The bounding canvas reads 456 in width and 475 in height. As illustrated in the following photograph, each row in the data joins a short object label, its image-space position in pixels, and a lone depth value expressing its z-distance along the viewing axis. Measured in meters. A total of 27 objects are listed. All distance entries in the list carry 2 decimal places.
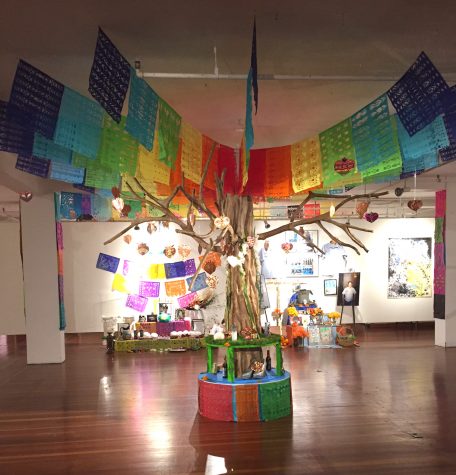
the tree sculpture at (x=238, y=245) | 5.77
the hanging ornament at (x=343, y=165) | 4.99
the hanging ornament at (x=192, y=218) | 5.91
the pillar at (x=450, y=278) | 9.98
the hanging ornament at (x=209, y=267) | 6.52
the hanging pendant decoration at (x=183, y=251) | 11.27
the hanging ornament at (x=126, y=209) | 7.34
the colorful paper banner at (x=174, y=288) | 12.15
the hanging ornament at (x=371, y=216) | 8.87
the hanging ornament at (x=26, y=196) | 8.57
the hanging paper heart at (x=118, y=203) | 6.52
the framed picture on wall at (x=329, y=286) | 12.83
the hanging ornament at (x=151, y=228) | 10.52
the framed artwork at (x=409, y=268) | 12.95
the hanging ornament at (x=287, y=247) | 11.53
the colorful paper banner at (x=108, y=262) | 12.12
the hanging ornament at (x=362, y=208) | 6.79
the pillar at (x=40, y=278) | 9.04
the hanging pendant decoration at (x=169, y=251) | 10.05
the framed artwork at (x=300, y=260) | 12.78
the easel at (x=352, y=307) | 12.35
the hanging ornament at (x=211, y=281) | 7.13
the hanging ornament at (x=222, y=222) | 5.44
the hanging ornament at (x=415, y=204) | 8.44
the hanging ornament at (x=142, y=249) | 10.86
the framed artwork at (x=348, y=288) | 12.55
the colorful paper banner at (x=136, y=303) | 12.09
